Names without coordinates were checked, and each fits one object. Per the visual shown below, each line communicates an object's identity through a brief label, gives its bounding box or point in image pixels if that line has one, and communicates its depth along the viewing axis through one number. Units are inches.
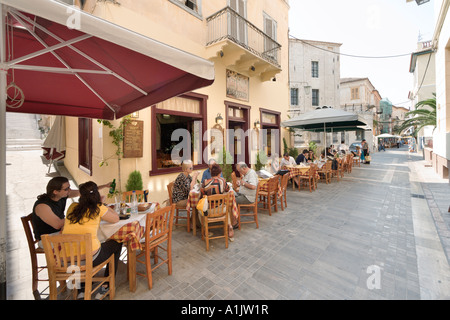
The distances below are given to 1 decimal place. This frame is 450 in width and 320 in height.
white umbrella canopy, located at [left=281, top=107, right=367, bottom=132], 295.1
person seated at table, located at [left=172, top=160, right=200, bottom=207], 171.8
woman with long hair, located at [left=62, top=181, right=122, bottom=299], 83.6
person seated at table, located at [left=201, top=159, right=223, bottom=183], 191.0
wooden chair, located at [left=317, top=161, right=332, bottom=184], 335.0
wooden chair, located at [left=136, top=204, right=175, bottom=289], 98.9
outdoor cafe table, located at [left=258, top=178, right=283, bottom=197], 205.4
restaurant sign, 306.8
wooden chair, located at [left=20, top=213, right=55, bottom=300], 97.0
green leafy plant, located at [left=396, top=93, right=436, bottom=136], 438.6
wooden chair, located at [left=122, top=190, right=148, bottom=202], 150.4
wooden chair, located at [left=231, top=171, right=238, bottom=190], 204.6
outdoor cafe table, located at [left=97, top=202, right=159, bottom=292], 95.0
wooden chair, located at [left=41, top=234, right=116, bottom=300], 76.7
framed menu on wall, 192.3
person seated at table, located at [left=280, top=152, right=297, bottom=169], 309.5
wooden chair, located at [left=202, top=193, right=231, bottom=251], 133.6
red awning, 58.8
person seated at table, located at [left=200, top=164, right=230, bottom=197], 147.7
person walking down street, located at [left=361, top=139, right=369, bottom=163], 598.4
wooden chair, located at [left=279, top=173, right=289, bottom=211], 208.7
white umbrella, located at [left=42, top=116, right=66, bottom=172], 321.4
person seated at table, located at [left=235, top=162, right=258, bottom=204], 178.9
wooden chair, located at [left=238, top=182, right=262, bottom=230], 167.3
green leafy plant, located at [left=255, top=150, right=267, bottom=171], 361.7
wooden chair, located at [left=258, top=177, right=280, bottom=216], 192.2
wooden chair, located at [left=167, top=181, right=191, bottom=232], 166.1
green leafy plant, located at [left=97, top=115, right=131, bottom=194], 184.7
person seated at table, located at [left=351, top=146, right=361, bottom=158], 592.7
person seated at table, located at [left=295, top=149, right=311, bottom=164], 326.8
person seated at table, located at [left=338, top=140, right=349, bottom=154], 538.1
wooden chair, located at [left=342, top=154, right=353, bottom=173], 437.7
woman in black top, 91.1
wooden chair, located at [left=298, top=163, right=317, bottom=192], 285.6
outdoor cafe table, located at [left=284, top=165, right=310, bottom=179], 292.2
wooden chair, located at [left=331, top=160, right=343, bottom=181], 374.5
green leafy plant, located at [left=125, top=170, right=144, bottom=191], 194.7
